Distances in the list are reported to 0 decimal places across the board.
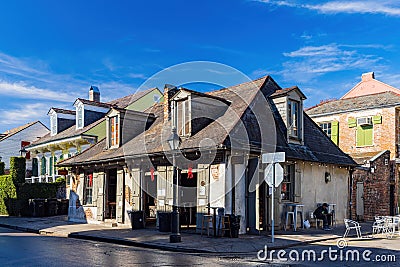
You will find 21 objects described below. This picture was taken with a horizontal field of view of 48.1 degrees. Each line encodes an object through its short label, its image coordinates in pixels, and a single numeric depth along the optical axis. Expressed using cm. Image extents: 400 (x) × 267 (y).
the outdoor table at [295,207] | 1658
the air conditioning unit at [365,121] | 2554
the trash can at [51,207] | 2383
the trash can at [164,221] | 1569
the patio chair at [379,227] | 1574
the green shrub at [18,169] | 2472
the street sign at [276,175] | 1344
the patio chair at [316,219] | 1783
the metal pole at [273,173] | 1332
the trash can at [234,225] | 1409
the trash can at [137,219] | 1673
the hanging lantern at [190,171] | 1550
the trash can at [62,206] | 2448
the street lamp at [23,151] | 3432
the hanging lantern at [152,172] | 1688
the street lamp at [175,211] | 1294
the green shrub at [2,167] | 2772
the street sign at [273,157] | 1310
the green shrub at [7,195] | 2469
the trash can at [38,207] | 2348
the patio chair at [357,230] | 1451
